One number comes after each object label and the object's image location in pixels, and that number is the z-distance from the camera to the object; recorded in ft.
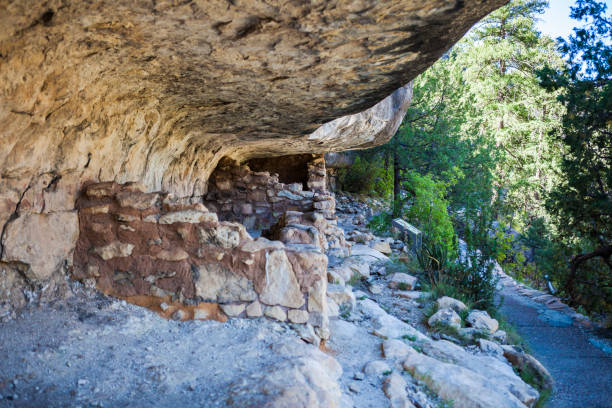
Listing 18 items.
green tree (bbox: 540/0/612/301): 22.21
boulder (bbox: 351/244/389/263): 19.27
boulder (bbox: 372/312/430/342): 10.40
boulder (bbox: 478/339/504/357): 11.73
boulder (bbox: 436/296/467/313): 13.97
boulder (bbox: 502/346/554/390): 11.12
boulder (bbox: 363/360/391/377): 8.10
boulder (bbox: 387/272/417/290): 15.98
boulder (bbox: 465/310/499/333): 13.32
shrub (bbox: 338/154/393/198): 38.40
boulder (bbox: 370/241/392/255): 22.49
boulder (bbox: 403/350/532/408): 7.84
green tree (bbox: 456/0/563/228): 44.04
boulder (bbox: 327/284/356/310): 11.80
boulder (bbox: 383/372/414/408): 7.15
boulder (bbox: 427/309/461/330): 12.57
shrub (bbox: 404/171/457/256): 23.32
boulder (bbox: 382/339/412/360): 8.96
